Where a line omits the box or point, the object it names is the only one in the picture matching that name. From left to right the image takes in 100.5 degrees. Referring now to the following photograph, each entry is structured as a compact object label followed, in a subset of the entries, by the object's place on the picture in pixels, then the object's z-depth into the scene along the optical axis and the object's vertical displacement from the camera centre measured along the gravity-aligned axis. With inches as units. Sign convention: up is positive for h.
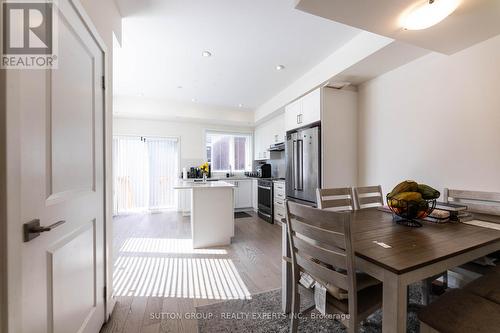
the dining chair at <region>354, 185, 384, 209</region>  75.1 -12.1
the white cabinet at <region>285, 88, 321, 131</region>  117.9 +34.3
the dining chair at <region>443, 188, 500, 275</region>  57.7 -12.9
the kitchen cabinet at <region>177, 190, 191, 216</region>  199.0 -33.5
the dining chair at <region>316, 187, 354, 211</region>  68.4 -11.5
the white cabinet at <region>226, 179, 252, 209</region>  214.8 -28.6
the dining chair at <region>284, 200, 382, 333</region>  37.3 -20.7
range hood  175.3 +16.5
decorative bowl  51.8 -11.3
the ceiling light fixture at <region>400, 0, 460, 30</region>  52.6 +40.1
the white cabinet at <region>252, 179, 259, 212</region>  203.7 -29.1
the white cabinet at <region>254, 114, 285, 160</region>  181.9 +29.5
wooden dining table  32.1 -15.6
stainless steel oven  173.7 -29.4
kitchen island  118.7 -28.0
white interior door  30.7 -3.6
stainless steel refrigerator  117.0 +1.0
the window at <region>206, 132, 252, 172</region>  229.1 +16.7
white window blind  192.2 -6.2
